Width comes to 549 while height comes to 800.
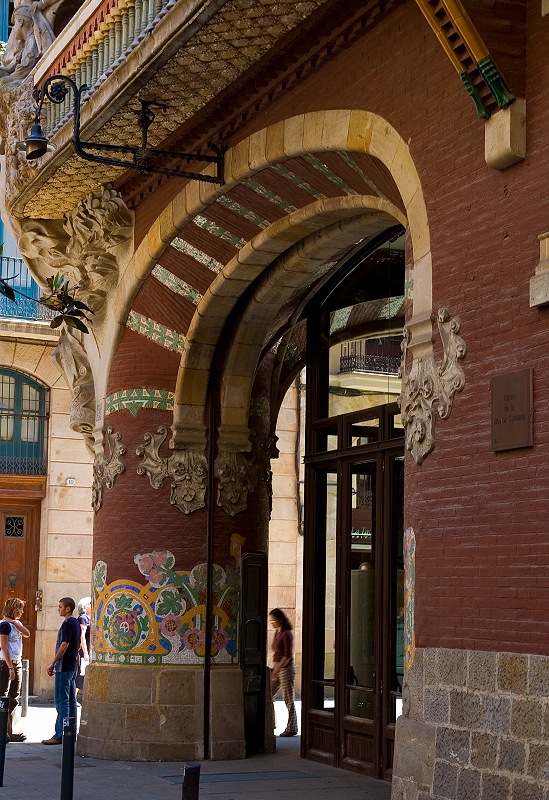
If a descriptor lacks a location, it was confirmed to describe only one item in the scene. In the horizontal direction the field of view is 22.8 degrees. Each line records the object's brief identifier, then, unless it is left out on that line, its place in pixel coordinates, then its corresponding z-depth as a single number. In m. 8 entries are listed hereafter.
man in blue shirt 14.57
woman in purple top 15.27
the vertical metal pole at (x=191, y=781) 6.95
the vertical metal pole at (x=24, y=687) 16.66
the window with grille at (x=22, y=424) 22.00
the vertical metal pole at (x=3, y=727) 10.68
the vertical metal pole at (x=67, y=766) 8.84
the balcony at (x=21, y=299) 22.59
